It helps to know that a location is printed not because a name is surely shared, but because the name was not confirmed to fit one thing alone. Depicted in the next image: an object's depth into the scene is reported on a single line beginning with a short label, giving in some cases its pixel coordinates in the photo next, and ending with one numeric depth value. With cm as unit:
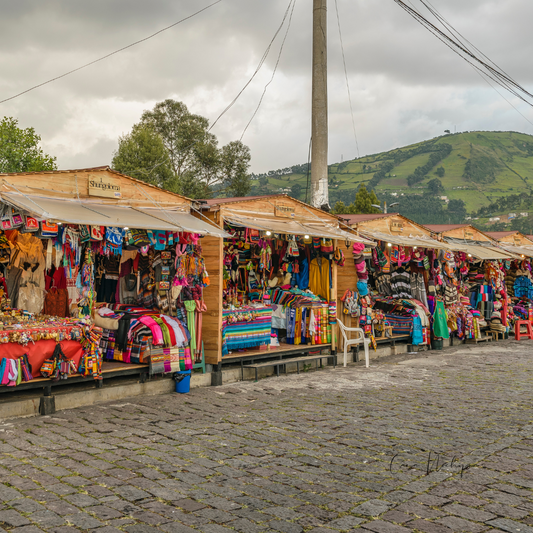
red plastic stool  1599
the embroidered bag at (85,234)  723
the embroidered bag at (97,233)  726
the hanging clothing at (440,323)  1380
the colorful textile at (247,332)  921
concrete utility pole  1252
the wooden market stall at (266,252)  880
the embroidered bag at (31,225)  645
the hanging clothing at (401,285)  1352
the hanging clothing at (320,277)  1117
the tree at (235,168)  3816
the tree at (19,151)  2780
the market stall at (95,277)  664
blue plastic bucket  811
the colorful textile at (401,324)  1317
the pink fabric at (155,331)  783
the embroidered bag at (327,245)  1089
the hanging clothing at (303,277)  1150
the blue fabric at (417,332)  1313
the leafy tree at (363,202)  4356
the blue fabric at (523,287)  1730
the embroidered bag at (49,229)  666
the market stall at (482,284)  1484
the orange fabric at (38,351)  646
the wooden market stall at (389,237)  1172
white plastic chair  1095
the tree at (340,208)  4541
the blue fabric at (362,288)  1159
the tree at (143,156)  3219
